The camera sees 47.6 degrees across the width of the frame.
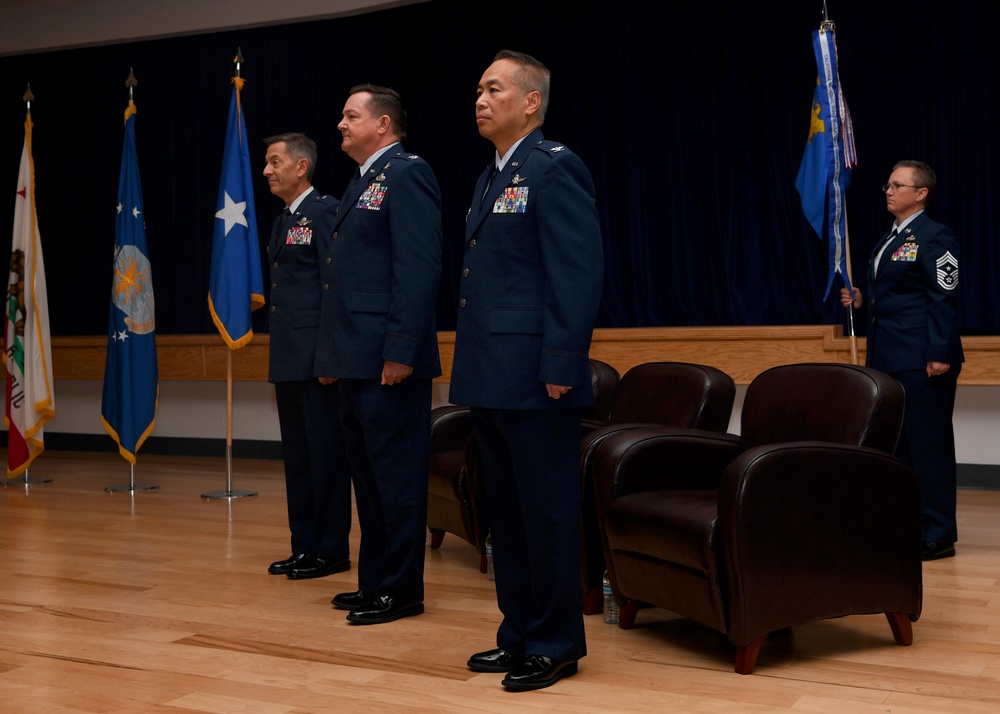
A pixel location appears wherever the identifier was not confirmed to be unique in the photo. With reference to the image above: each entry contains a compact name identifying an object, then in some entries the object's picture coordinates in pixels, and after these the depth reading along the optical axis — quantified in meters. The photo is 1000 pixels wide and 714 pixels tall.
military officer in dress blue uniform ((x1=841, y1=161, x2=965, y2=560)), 4.39
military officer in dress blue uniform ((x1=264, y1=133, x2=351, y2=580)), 4.05
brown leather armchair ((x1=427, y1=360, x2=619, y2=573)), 4.11
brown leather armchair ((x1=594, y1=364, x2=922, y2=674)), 2.81
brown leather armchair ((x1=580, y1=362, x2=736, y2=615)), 3.45
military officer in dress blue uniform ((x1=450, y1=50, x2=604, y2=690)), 2.60
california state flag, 7.00
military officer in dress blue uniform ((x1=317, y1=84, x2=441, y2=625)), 3.24
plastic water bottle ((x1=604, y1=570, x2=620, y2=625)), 3.37
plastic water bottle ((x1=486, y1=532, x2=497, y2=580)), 4.08
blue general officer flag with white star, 6.07
